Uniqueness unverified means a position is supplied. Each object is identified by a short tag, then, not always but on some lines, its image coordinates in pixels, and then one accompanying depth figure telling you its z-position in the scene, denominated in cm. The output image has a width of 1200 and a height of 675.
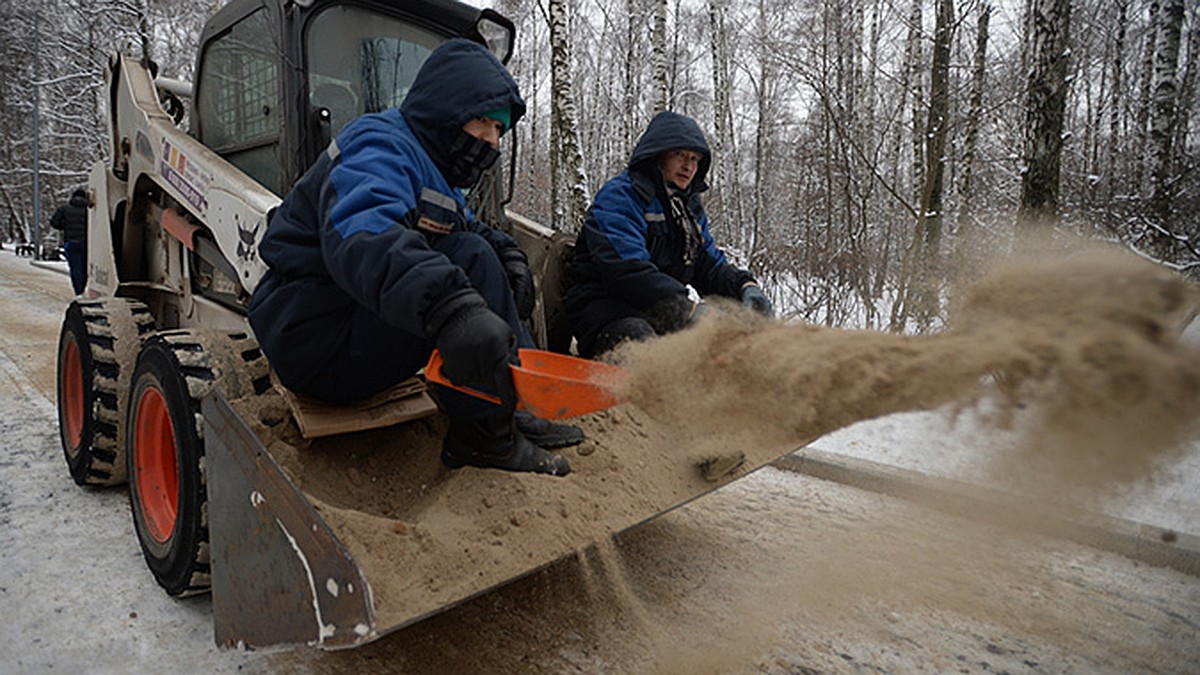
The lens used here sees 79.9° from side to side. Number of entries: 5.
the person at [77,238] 567
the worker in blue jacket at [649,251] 336
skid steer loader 181
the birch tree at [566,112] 952
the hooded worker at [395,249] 195
